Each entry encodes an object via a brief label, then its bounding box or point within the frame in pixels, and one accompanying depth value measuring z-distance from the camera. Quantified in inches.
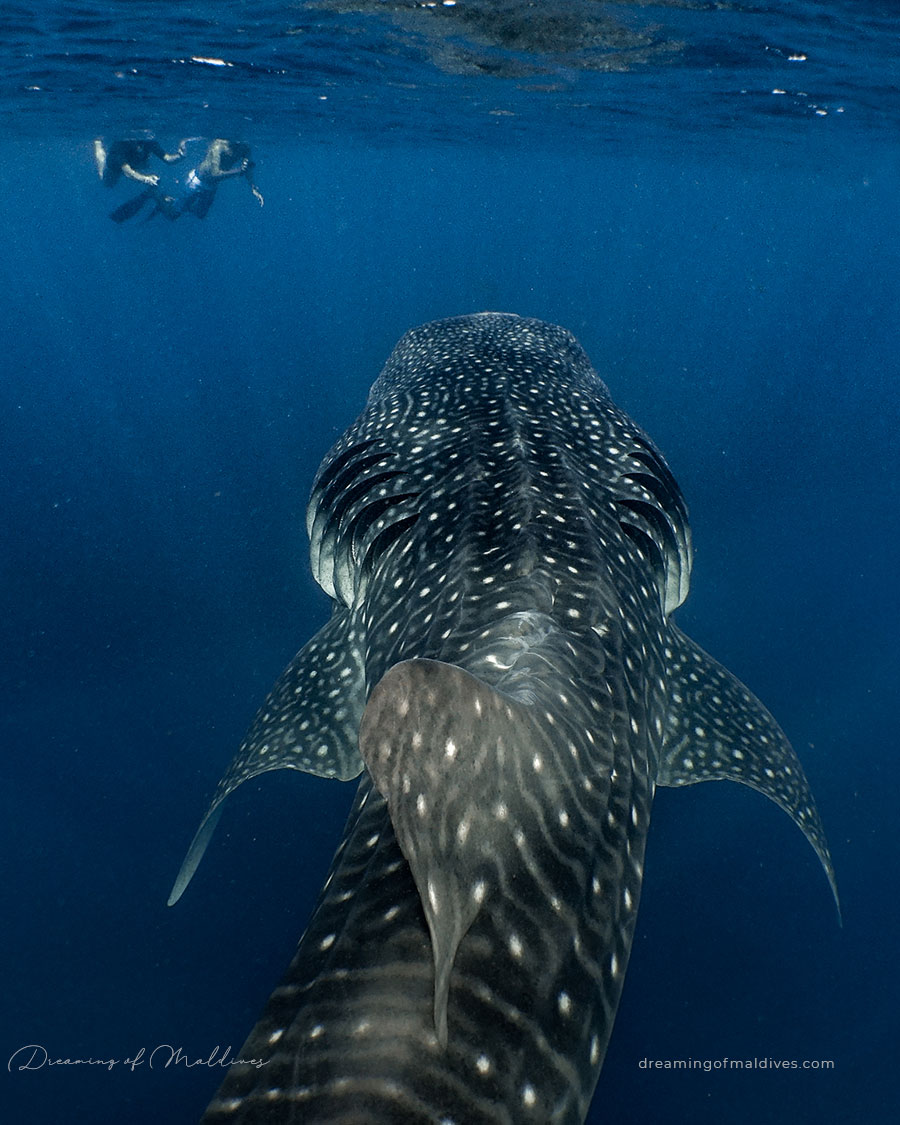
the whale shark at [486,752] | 68.2
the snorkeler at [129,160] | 741.9
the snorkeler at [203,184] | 791.1
